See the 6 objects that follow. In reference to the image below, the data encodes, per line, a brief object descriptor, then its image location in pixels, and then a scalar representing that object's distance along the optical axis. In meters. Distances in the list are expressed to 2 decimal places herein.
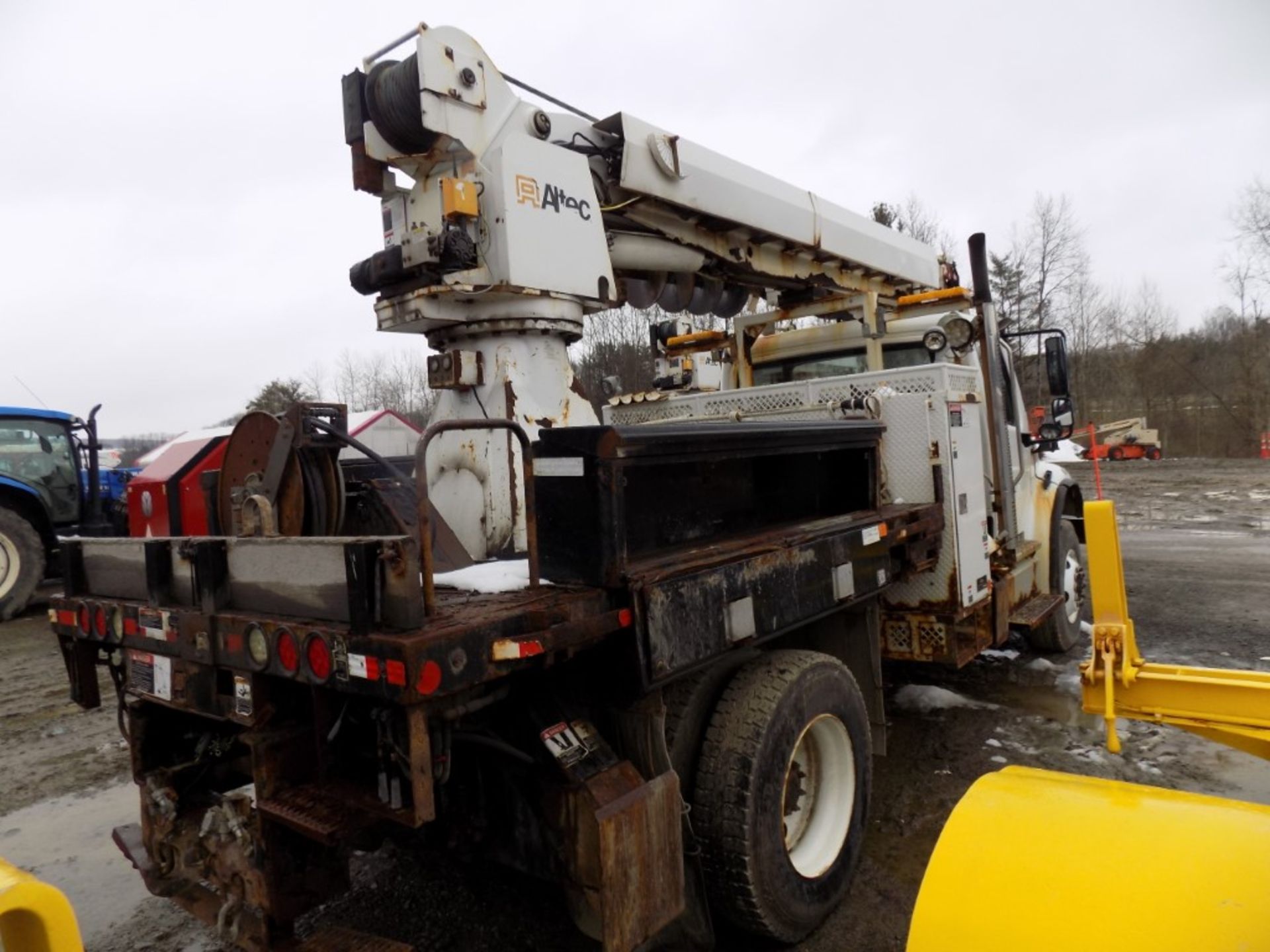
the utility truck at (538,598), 2.21
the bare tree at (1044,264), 33.84
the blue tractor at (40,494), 9.47
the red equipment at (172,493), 3.54
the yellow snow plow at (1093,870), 1.39
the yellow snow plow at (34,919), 1.19
